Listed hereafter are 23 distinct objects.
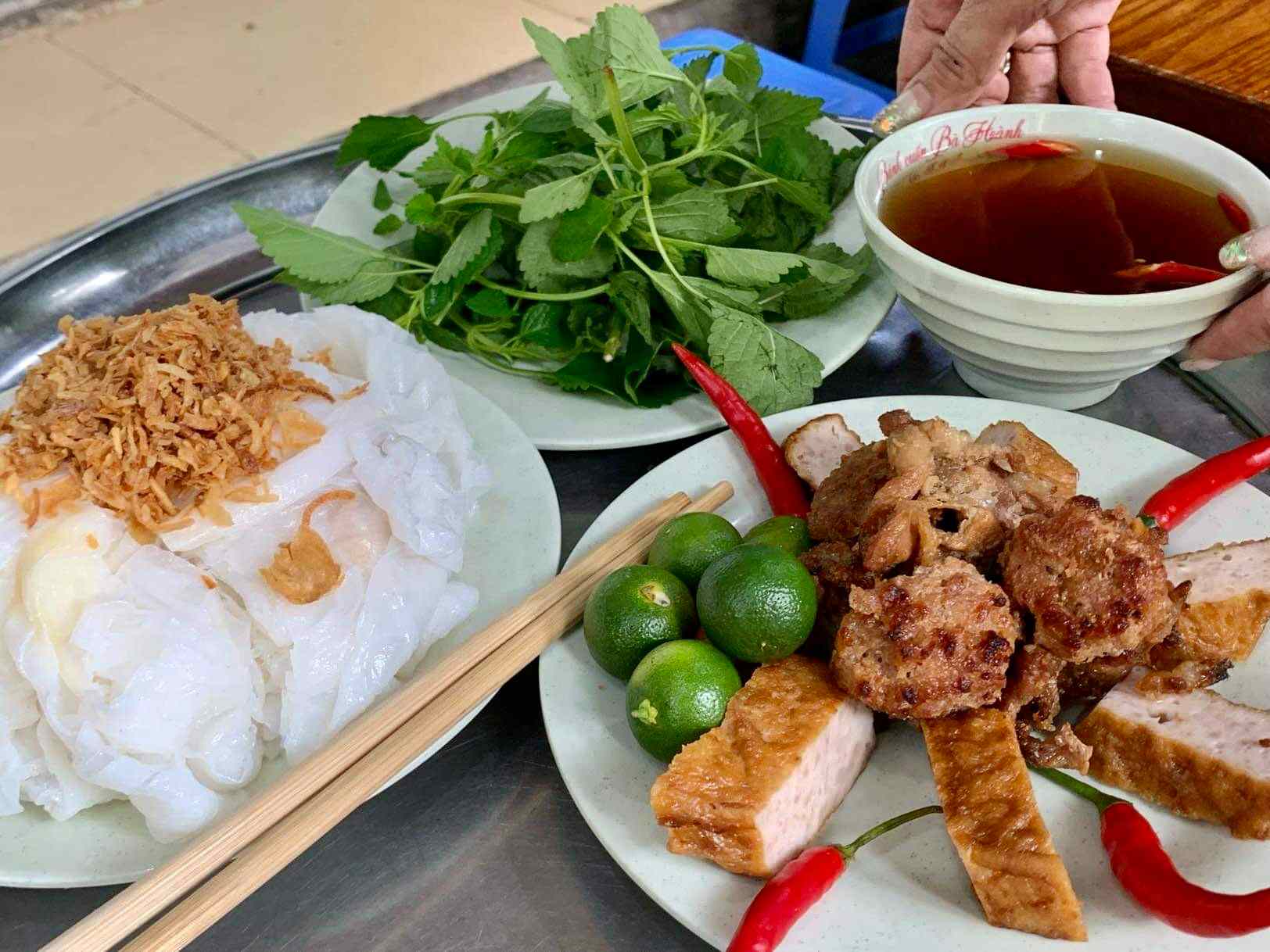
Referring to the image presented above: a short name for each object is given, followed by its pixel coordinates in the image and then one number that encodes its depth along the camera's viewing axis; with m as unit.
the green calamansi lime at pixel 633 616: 0.26
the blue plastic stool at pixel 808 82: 0.64
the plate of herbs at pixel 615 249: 0.36
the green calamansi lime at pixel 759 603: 0.25
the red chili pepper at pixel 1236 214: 0.35
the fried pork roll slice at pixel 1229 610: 0.26
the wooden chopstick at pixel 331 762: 0.20
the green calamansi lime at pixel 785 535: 0.29
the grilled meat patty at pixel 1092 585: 0.25
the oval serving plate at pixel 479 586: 0.23
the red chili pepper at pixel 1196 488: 0.29
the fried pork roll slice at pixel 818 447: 0.32
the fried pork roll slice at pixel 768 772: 0.22
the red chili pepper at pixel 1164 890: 0.20
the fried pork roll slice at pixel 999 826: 0.21
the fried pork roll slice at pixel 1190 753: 0.23
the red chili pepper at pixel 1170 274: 0.34
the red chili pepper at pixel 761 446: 0.32
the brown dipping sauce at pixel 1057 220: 0.35
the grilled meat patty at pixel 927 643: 0.24
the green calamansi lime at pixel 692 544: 0.28
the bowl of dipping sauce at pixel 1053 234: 0.32
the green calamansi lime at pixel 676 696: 0.24
